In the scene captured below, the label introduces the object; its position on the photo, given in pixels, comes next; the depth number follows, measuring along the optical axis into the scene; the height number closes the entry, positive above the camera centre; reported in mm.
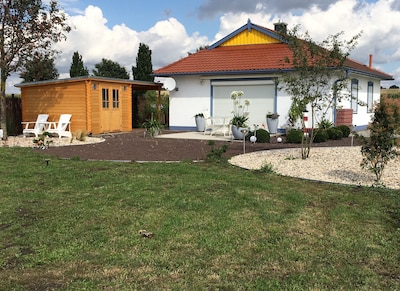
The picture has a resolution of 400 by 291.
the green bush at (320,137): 14391 -604
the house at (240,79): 18891 +1919
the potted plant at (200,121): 19688 -65
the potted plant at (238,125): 14586 -190
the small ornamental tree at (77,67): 32031 +4087
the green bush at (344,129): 16269 -379
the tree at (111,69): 46462 +5667
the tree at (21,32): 14289 +3092
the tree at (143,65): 32094 +4230
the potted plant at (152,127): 16484 -287
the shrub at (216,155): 9375 -812
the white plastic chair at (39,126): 16219 -246
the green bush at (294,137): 14117 -590
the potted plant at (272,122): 17844 -107
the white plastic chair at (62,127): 15859 -273
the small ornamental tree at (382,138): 6812 -315
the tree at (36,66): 15395 +2046
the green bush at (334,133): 15125 -502
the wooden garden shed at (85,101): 17234 +803
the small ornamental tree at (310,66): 8750 +1146
